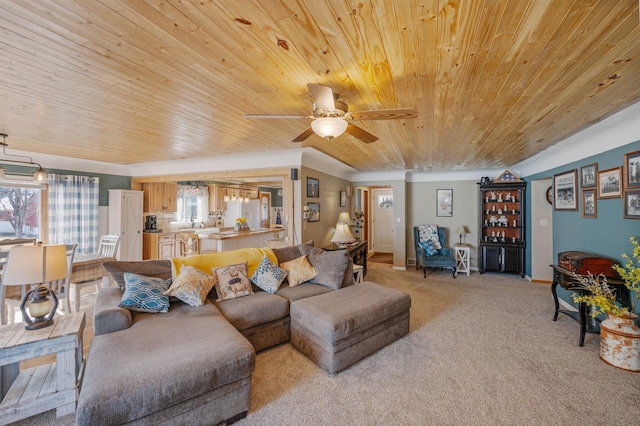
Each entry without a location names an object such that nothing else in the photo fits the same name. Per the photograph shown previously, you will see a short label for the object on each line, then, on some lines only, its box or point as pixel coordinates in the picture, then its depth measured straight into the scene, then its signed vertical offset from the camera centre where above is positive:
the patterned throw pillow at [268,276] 3.07 -0.72
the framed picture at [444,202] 6.73 +0.27
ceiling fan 1.96 +0.73
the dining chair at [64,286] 3.16 -0.84
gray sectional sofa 1.47 -0.91
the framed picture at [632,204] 2.70 +0.09
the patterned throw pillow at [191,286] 2.58 -0.70
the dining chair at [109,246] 4.29 -0.52
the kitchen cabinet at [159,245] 6.32 -0.74
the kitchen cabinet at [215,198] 7.79 +0.43
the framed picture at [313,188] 5.03 +0.48
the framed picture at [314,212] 5.12 +0.02
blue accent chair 5.87 -0.97
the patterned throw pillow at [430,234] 6.37 -0.49
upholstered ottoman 2.36 -1.03
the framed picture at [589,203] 3.44 +0.13
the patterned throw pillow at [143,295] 2.33 -0.71
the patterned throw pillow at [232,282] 2.86 -0.74
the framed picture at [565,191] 3.90 +0.34
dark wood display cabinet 5.82 -0.31
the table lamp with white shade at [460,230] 6.30 -0.39
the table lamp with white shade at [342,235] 4.51 -0.36
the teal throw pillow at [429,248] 6.24 -0.80
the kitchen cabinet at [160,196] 6.45 +0.40
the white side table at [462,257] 6.24 -1.01
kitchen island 5.30 -0.57
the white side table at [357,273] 4.27 -0.96
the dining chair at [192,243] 6.17 -0.67
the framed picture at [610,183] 2.99 +0.34
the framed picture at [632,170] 2.71 +0.43
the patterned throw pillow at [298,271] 3.31 -0.71
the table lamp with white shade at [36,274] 1.92 -0.43
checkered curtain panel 5.06 +0.04
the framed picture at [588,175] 3.43 +0.49
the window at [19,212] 4.64 +0.02
